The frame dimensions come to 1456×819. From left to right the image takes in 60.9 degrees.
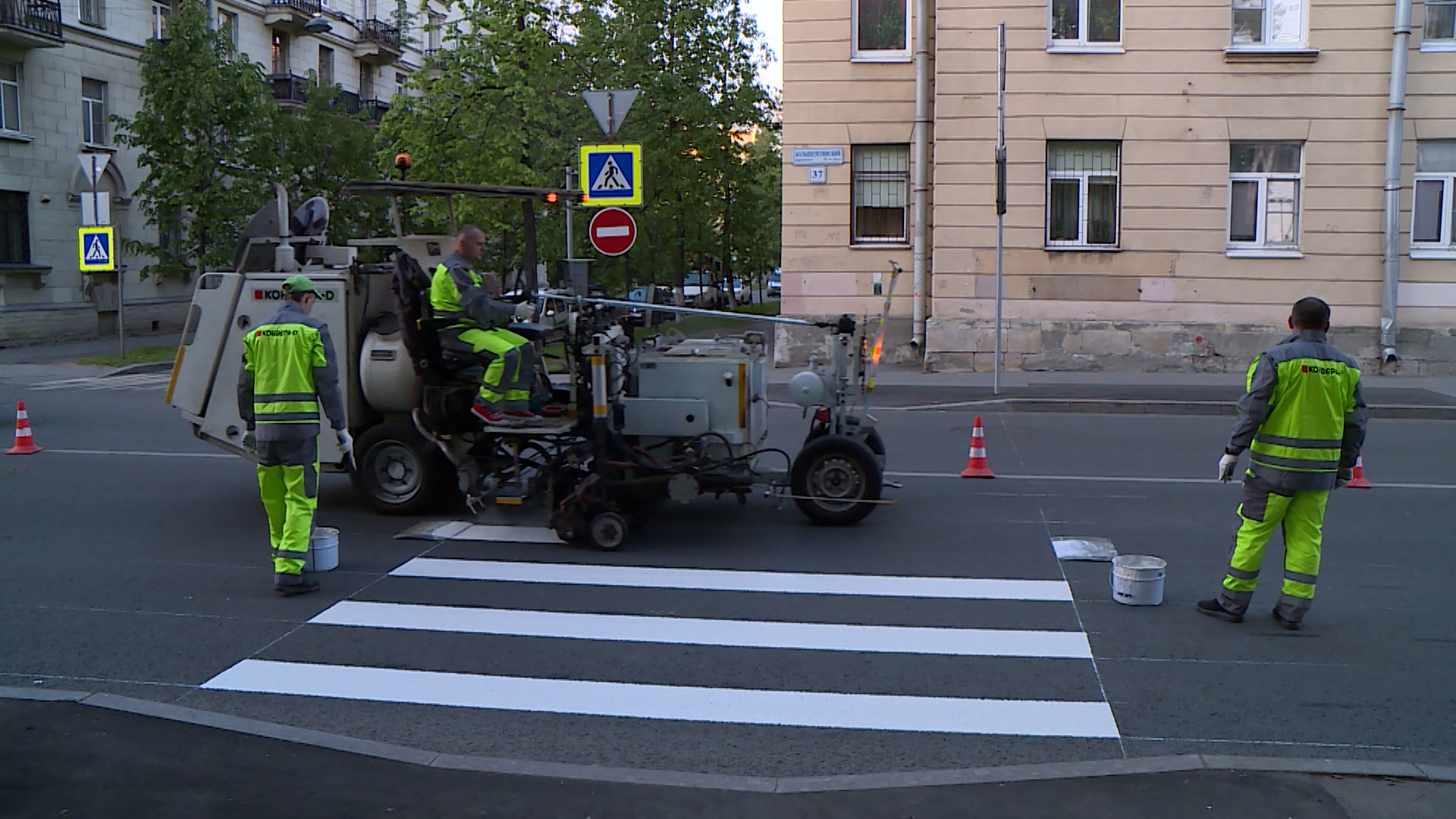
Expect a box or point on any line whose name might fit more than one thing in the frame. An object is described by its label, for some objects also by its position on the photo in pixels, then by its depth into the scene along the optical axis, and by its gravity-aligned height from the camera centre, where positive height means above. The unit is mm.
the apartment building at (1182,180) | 19844 +1834
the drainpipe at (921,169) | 20969 +2109
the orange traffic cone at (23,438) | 12648 -1507
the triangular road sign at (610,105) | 13727 +2076
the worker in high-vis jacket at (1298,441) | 6418 -769
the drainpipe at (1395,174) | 19281 +1856
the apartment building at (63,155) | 29375 +3407
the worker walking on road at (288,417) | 7316 -742
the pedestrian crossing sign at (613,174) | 13781 +1312
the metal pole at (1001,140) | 17312 +2189
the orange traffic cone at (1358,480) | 10898 -1661
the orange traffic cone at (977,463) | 11422 -1570
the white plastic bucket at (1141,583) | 7113 -1664
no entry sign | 13383 +676
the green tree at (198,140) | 28375 +3548
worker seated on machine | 8539 -304
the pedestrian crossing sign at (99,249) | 23062 +797
